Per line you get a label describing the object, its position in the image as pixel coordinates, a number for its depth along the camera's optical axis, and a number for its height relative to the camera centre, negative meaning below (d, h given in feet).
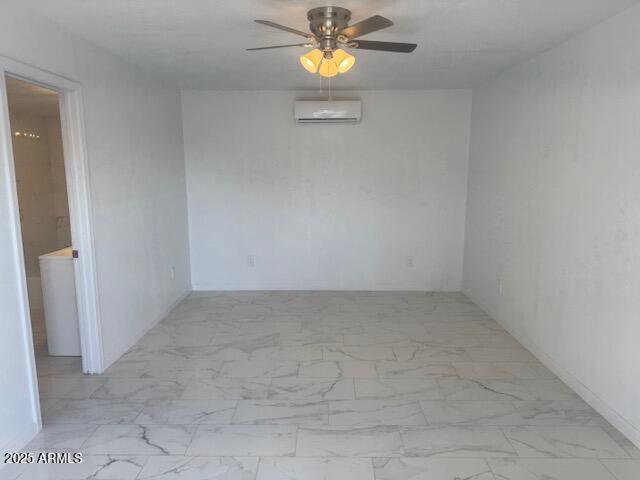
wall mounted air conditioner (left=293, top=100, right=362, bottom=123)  15.38 +2.58
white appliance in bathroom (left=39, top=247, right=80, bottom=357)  10.54 -3.08
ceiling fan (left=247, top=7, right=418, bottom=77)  7.21 +2.59
